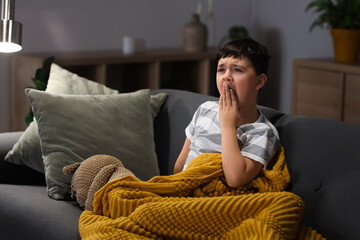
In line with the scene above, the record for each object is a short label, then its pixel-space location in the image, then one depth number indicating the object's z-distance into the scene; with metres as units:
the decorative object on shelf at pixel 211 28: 4.38
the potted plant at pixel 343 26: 3.93
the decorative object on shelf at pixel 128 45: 3.96
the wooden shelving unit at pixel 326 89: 3.71
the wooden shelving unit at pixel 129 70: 3.57
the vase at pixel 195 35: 4.12
